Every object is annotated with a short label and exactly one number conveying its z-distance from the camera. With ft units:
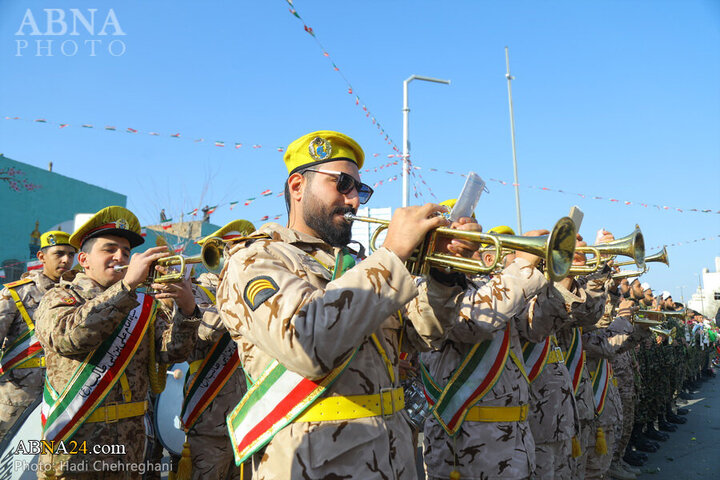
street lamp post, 42.73
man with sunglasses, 6.15
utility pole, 56.05
